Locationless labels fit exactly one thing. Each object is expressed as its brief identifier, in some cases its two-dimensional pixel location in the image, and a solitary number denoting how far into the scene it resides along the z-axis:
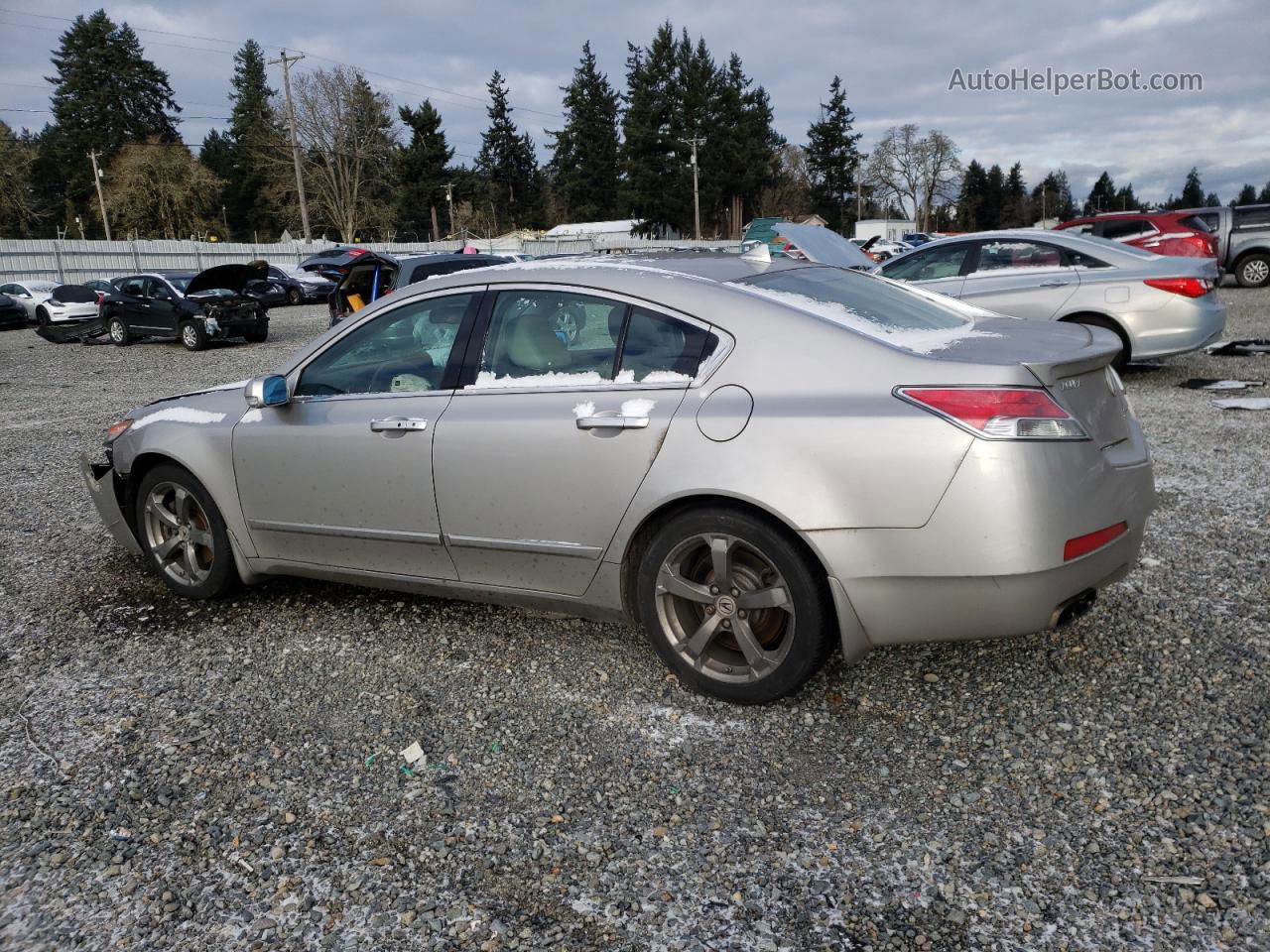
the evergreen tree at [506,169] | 89.12
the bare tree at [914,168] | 99.06
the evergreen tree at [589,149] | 79.56
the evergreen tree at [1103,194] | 122.94
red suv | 15.61
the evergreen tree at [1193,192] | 131.38
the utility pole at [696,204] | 65.94
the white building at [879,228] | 79.94
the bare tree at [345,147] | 60.94
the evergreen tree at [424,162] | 73.31
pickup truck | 20.61
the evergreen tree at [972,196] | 115.44
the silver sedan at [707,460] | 2.80
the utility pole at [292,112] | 45.69
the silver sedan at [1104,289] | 8.48
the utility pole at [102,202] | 57.98
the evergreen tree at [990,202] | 116.81
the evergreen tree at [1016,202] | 115.00
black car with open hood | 18.05
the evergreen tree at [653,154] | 72.69
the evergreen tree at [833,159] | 93.06
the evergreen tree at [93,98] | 71.56
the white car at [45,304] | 22.64
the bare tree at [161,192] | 57.94
